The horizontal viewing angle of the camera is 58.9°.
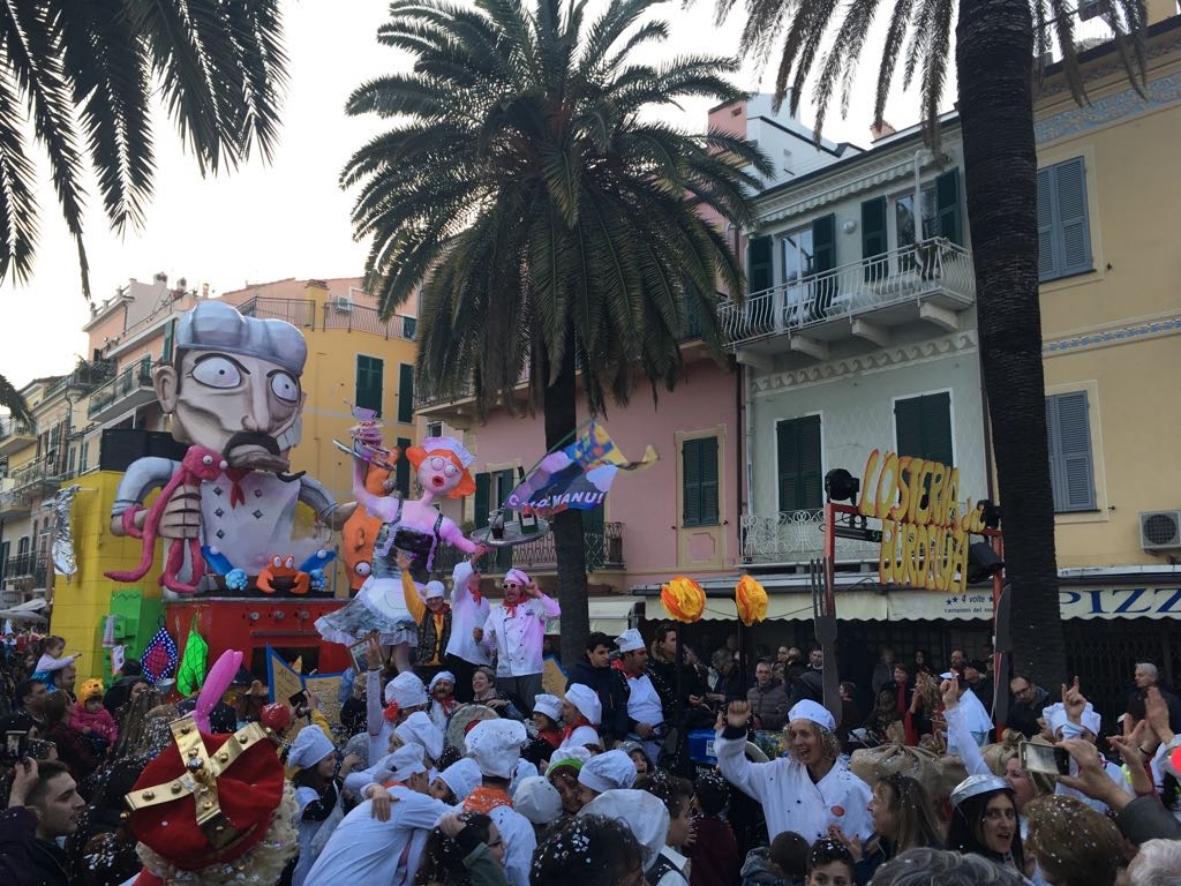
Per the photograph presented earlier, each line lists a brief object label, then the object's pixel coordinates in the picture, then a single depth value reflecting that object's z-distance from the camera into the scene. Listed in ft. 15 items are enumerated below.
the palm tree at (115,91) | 25.57
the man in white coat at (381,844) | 13.24
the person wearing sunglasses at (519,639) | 35.45
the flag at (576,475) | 42.77
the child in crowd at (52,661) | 34.78
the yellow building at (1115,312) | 49.55
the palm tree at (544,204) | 51.26
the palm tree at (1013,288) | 32.01
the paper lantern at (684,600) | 29.68
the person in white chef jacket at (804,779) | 16.71
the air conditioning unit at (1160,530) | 47.62
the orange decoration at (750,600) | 29.96
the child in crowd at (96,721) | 26.50
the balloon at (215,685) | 13.23
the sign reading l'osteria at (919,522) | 30.66
